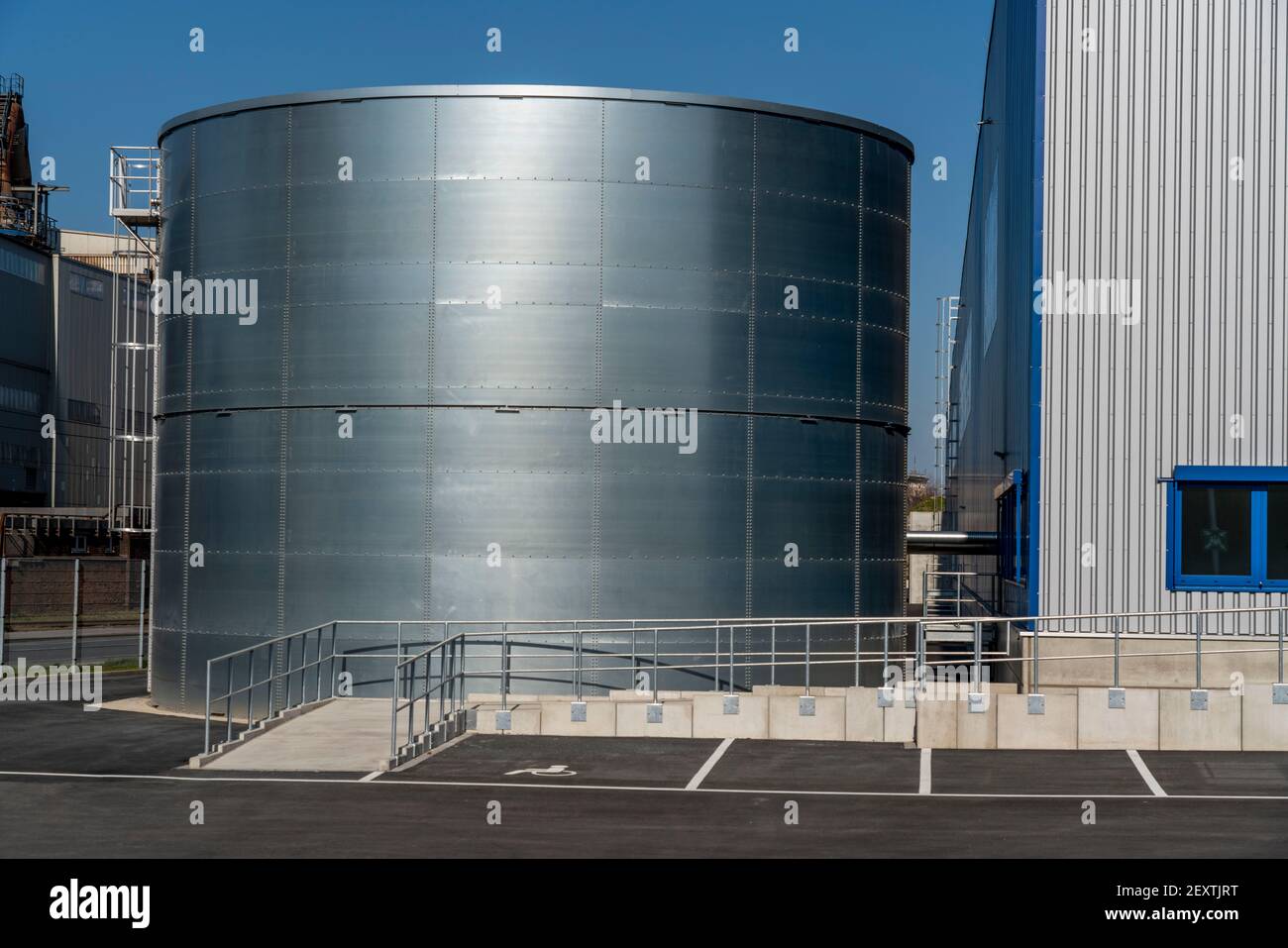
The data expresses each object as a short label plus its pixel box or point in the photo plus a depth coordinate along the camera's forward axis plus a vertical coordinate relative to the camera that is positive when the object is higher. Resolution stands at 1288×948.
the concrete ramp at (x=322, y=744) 16.92 -2.89
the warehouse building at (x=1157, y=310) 20.38 +2.75
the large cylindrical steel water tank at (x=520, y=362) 22.73 +2.25
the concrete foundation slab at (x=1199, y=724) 17.38 -2.50
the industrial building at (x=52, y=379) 56.12 +5.01
